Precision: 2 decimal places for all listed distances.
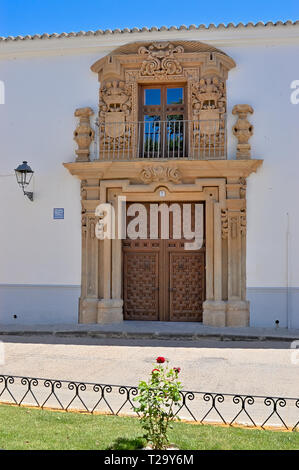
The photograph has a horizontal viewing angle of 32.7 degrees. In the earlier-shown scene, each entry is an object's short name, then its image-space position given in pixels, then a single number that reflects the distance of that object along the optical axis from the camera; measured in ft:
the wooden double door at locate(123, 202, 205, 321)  34.99
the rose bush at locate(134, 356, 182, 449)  11.55
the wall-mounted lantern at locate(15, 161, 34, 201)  34.12
